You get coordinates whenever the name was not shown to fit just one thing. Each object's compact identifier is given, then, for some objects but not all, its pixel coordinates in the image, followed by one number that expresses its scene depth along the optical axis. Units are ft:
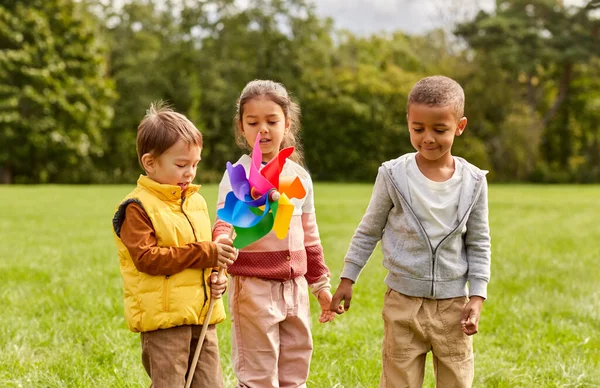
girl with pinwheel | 10.09
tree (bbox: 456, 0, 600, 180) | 110.83
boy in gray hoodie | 8.97
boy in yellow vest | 8.72
